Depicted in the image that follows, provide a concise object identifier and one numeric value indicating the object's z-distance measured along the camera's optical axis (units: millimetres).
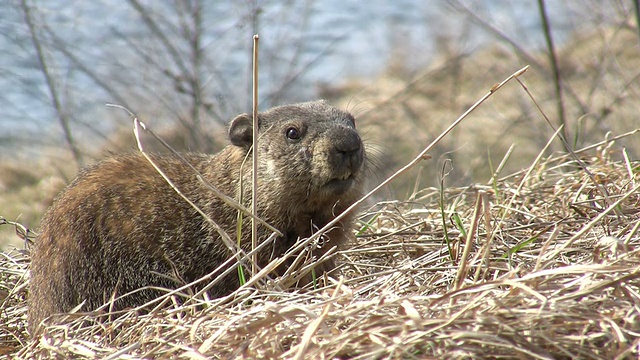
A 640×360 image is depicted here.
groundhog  7703
